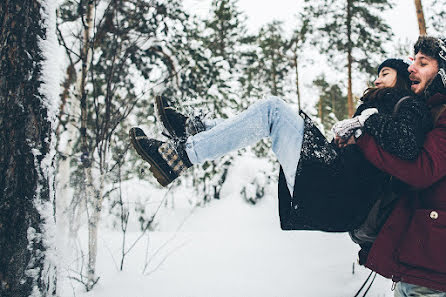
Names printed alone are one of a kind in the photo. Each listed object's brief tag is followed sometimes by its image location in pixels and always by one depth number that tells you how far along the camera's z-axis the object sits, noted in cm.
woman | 167
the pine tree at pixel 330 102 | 1966
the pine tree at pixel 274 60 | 1519
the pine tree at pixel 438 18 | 792
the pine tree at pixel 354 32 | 1153
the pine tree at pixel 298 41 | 1293
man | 153
